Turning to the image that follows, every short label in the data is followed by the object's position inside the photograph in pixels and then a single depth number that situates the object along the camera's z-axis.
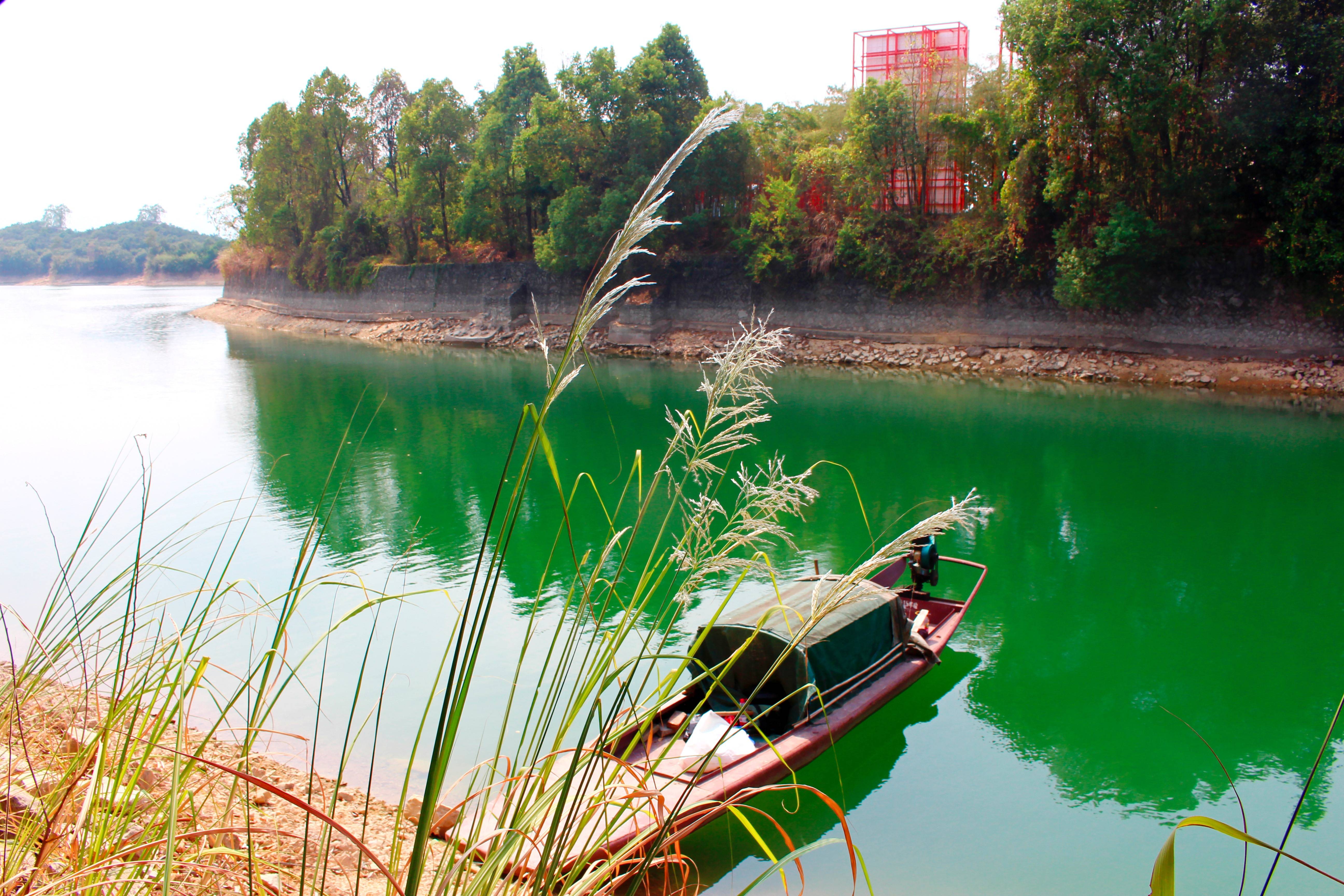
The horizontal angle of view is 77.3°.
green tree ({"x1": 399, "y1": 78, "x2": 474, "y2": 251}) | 32.19
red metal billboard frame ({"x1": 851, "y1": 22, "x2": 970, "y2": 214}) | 23.48
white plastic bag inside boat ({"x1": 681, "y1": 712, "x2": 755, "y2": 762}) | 4.43
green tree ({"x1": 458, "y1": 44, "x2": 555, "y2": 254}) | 29.73
